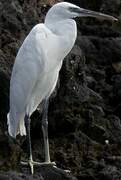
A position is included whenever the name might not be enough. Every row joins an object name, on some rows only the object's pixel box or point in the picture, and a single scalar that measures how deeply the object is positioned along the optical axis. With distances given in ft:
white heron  52.75
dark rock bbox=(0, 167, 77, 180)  48.07
